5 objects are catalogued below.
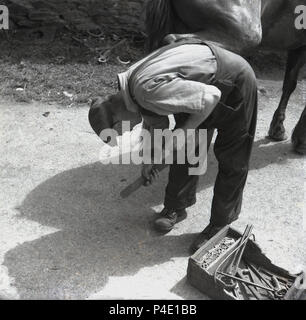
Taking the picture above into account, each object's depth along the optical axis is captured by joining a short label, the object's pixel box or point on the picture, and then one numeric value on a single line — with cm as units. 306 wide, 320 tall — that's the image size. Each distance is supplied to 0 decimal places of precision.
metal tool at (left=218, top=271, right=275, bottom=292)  351
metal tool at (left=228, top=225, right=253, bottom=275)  373
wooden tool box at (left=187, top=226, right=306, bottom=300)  347
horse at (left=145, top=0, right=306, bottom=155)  371
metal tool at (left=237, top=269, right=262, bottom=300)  354
